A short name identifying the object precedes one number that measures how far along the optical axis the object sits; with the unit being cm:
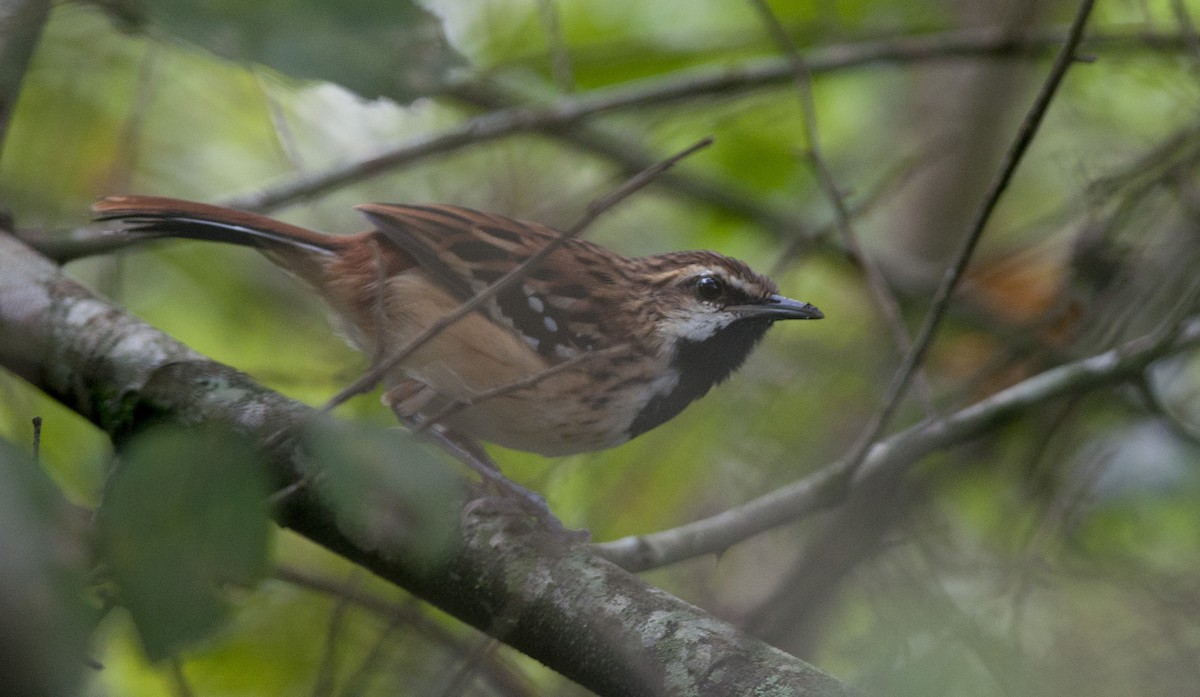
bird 730
